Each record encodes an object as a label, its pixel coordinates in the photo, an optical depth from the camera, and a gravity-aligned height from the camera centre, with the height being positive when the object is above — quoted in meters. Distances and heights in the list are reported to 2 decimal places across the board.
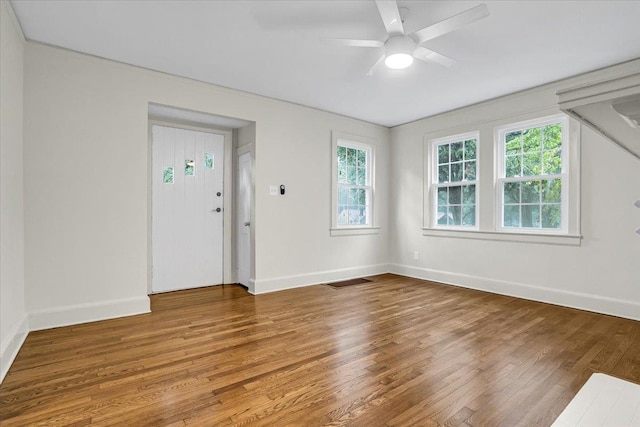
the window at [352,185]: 4.94 +0.48
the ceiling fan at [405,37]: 2.06 +1.34
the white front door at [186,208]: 4.10 +0.08
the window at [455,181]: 4.55 +0.50
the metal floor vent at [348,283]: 4.59 -1.03
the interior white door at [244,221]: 4.36 -0.10
